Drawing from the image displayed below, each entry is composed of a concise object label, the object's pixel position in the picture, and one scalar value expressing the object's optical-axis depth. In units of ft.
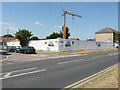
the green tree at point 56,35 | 184.34
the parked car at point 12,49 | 79.57
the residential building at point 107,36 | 200.82
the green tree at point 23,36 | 100.25
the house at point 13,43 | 117.54
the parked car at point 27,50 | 62.94
